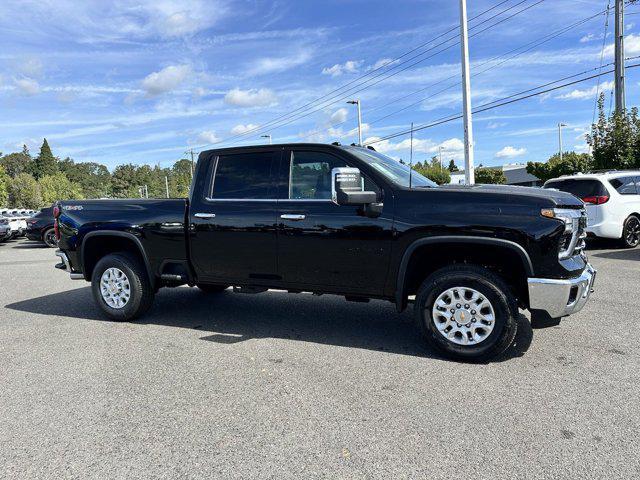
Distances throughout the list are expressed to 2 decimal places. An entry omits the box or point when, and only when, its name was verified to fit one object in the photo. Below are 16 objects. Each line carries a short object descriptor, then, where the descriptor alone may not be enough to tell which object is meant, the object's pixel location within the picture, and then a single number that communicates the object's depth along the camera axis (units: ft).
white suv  34.73
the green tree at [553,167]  127.15
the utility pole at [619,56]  59.62
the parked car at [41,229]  60.44
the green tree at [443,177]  151.23
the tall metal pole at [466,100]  51.55
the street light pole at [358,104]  110.73
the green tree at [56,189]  245.04
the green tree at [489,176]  181.27
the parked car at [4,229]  69.15
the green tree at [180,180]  306.80
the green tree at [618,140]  55.57
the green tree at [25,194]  230.07
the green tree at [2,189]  157.38
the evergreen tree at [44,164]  367.54
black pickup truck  13.39
